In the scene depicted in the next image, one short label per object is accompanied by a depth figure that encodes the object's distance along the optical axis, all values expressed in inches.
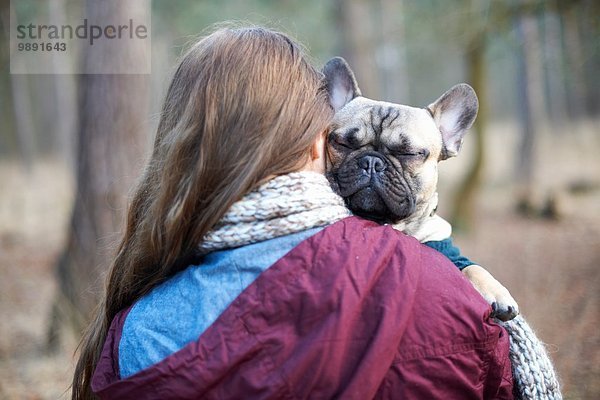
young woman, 63.9
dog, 106.8
